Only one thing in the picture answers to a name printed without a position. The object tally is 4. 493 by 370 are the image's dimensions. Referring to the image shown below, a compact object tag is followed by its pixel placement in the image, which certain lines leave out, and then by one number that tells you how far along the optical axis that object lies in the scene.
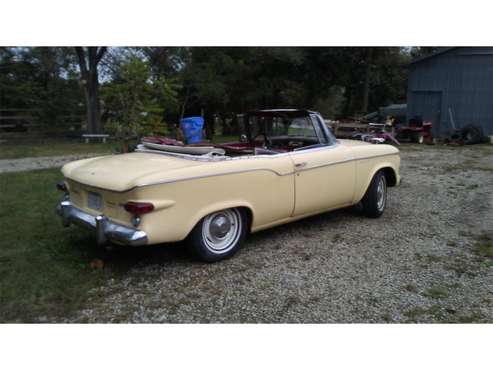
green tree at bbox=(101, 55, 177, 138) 8.96
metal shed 17.52
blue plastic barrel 8.37
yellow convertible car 3.40
